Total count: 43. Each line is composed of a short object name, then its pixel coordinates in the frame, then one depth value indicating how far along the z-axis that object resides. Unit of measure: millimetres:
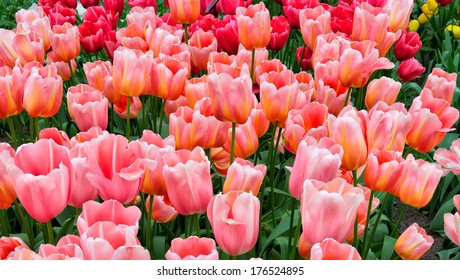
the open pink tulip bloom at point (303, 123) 1508
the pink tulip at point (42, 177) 1311
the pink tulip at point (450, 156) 1514
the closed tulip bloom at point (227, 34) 1928
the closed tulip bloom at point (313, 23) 1889
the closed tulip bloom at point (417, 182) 1423
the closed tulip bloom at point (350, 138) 1393
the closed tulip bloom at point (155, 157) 1376
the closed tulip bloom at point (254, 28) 1772
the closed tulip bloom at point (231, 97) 1445
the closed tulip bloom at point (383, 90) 1694
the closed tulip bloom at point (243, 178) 1357
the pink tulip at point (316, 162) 1350
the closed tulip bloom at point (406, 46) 2120
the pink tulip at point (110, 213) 1289
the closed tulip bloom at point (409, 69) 2035
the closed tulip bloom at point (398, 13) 1886
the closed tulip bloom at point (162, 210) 1500
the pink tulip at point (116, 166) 1337
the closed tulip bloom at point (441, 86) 1638
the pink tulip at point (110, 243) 1238
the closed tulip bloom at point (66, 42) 1871
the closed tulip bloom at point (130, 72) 1578
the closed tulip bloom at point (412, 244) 1472
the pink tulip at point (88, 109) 1599
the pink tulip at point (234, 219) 1291
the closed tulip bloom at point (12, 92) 1561
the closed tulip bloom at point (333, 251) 1252
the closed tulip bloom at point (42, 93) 1551
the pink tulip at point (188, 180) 1341
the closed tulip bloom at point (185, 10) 1950
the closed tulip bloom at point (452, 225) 1424
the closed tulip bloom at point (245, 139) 1524
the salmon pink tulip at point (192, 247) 1289
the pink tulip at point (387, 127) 1422
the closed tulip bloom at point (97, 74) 1742
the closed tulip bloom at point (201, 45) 1872
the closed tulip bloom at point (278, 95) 1511
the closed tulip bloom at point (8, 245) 1339
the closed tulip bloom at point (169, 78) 1628
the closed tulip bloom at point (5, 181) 1379
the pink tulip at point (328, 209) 1280
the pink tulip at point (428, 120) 1541
